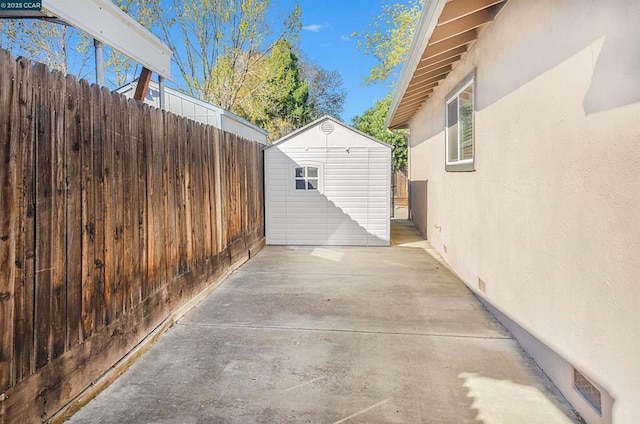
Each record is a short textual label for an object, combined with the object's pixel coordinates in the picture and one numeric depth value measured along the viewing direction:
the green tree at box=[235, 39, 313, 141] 19.20
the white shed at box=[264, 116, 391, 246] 8.37
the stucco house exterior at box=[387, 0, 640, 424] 1.97
